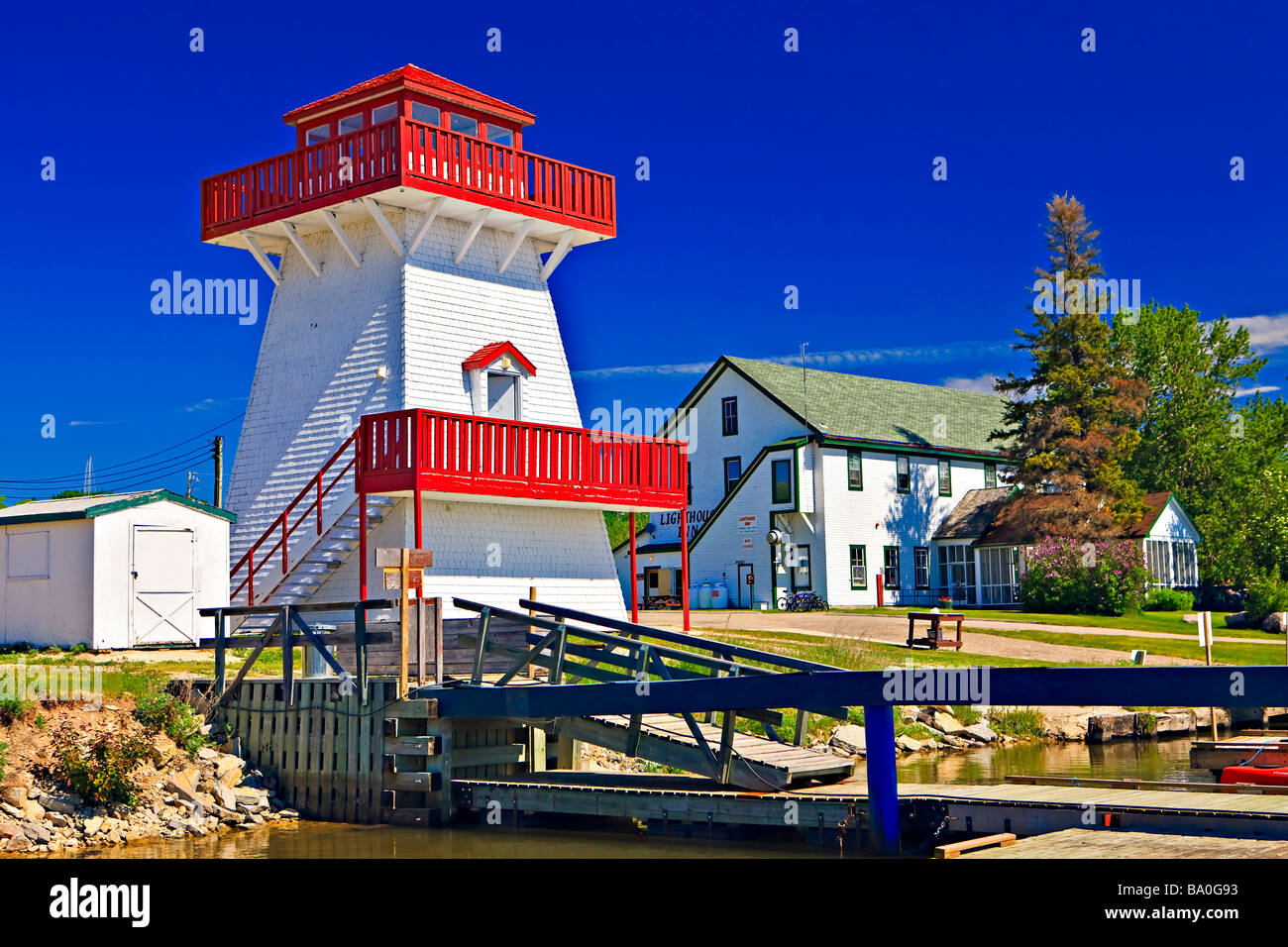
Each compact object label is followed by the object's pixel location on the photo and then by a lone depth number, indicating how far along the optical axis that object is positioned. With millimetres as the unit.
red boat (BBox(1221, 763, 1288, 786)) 16438
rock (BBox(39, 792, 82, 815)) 16641
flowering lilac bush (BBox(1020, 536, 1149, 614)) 45719
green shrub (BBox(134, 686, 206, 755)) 18734
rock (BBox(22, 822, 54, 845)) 15953
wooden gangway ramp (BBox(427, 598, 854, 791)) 16453
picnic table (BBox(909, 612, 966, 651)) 32656
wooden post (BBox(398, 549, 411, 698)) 17578
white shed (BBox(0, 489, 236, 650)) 24406
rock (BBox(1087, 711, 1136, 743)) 27438
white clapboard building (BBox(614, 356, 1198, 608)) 50844
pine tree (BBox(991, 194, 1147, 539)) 49281
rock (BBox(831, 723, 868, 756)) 23984
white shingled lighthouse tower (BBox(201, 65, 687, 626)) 26641
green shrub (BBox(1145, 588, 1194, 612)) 48844
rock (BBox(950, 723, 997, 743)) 26203
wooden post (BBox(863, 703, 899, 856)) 13906
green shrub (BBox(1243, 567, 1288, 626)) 43344
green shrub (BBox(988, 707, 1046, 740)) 27156
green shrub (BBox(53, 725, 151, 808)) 16953
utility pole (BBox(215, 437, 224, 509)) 60656
